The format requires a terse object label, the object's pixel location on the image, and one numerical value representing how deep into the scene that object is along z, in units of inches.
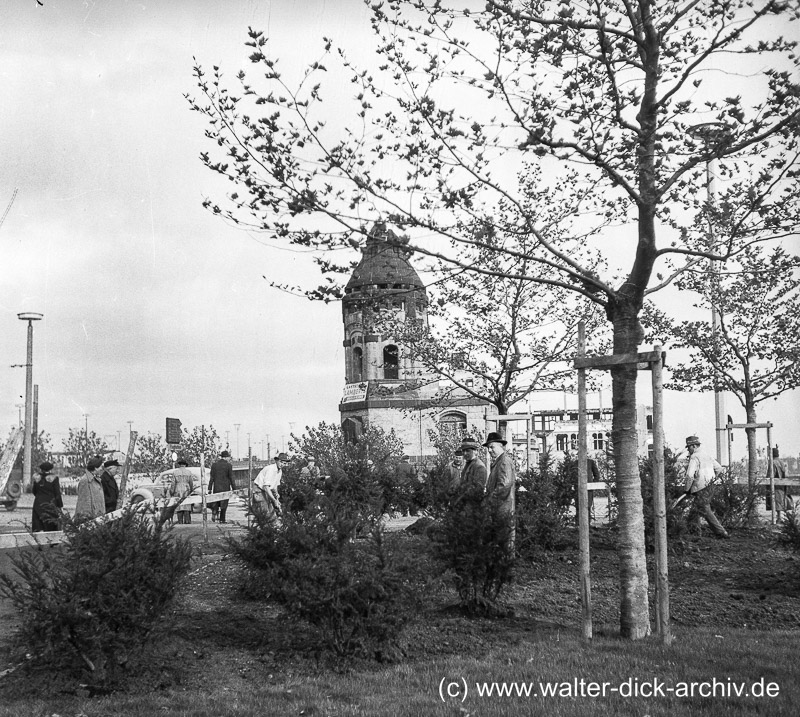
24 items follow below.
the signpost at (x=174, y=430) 784.3
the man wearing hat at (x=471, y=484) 360.2
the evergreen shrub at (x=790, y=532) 406.6
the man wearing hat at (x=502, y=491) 351.3
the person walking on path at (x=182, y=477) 834.7
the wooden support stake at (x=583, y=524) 313.3
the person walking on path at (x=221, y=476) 847.1
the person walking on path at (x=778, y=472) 791.7
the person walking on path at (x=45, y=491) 561.9
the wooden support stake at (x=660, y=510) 302.7
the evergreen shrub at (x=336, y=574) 279.0
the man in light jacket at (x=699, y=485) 549.6
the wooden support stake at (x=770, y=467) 658.8
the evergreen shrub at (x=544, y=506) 466.9
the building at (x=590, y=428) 3633.4
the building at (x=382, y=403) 2461.9
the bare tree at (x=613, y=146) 311.6
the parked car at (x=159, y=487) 841.2
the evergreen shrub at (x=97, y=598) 244.8
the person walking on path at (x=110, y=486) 616.9
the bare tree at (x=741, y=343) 775.1
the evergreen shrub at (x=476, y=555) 350.3
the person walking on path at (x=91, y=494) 510.0
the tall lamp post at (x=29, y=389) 1127.0
